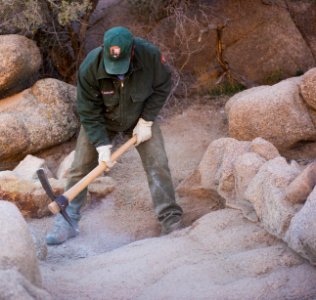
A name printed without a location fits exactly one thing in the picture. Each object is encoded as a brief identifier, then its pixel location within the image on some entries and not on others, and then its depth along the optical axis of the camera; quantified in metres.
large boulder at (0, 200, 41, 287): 3.18
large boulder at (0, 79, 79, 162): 6.43
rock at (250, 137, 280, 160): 4.92
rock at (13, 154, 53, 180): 5.93
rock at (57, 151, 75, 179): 6.03
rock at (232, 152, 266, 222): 4.73
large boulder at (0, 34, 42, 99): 6.49
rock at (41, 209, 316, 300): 3.56
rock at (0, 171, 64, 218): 5.60
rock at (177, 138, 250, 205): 5.11
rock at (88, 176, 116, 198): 5.91
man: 4.57
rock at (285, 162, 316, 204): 3.99
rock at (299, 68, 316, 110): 5.97
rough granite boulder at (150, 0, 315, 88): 7.62
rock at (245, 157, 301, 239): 3.97
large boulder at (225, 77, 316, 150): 6.01
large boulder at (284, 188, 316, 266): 3.50
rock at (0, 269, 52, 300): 2.94
